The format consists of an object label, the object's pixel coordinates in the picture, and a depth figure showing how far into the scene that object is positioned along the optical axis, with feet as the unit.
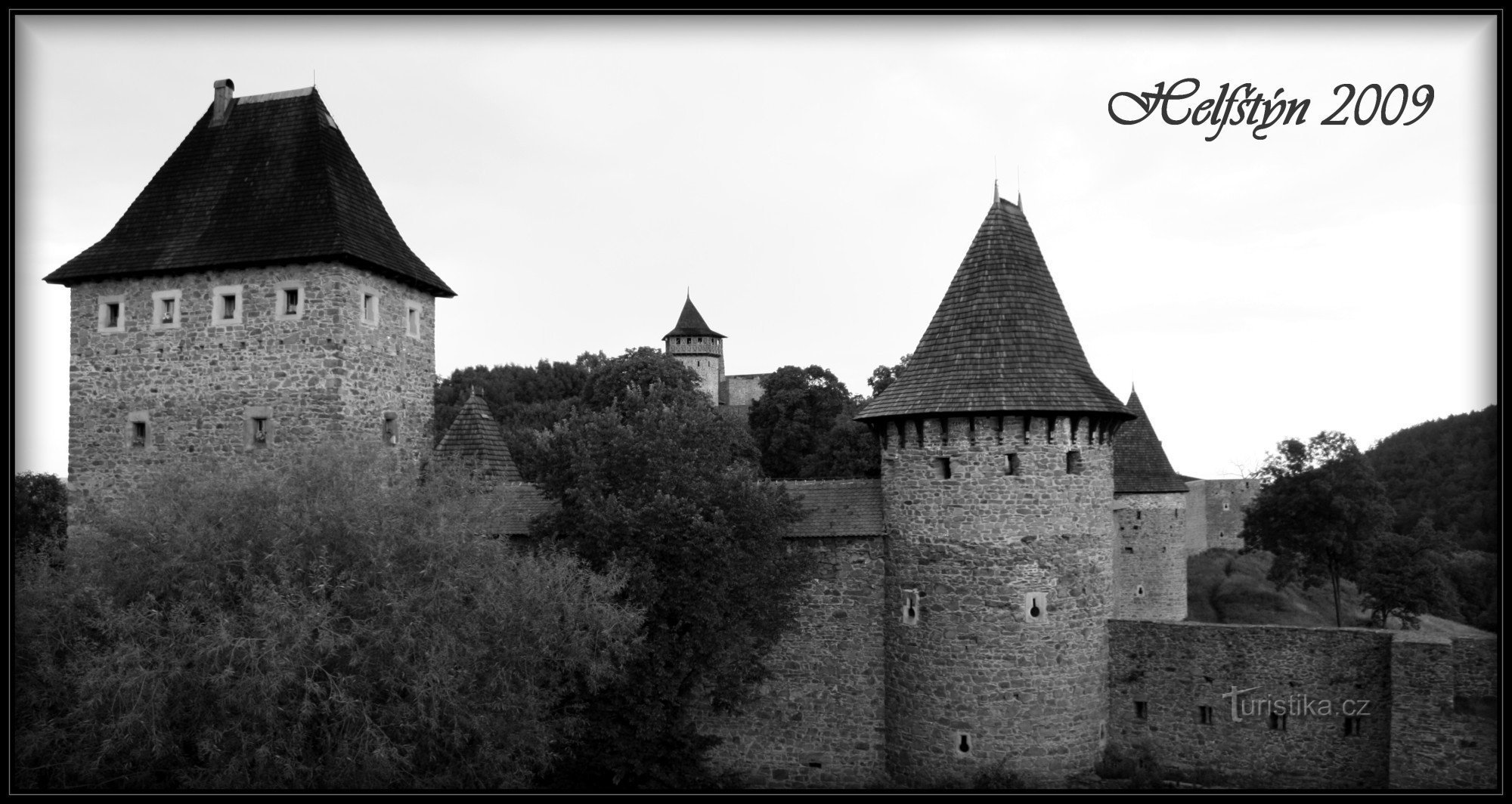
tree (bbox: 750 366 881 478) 161.07
